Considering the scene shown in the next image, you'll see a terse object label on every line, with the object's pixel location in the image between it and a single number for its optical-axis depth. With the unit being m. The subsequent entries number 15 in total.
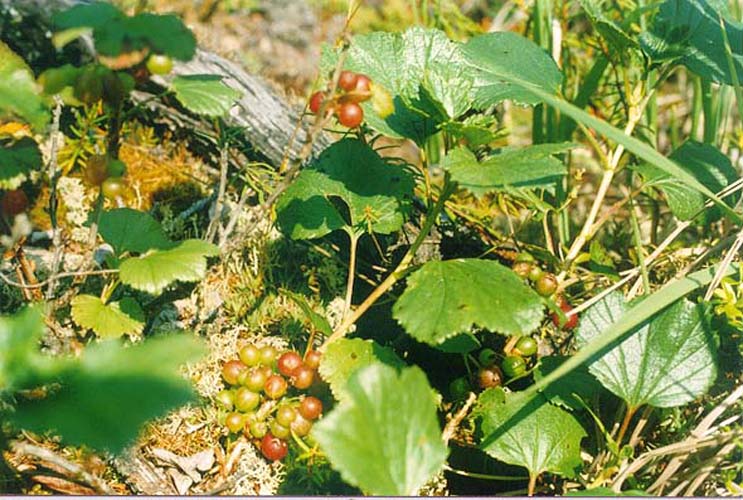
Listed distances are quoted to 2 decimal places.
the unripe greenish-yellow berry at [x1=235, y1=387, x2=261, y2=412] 0.53
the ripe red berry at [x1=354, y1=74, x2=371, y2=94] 0.49
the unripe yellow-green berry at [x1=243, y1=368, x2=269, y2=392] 0.53
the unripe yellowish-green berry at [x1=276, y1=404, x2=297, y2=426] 0.52
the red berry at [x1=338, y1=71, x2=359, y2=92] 0.49
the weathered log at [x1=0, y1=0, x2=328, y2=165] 0.65
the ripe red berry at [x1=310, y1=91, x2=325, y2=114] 0.51
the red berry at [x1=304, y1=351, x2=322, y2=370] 0.54
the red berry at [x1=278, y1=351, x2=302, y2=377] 0.53
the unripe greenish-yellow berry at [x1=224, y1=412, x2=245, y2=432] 0.53
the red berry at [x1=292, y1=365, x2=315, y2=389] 0.53
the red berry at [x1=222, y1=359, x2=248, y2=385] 0.54
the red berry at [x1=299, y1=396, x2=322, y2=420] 0.53
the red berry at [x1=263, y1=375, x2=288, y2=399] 0.53
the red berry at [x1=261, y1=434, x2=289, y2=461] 0.53
